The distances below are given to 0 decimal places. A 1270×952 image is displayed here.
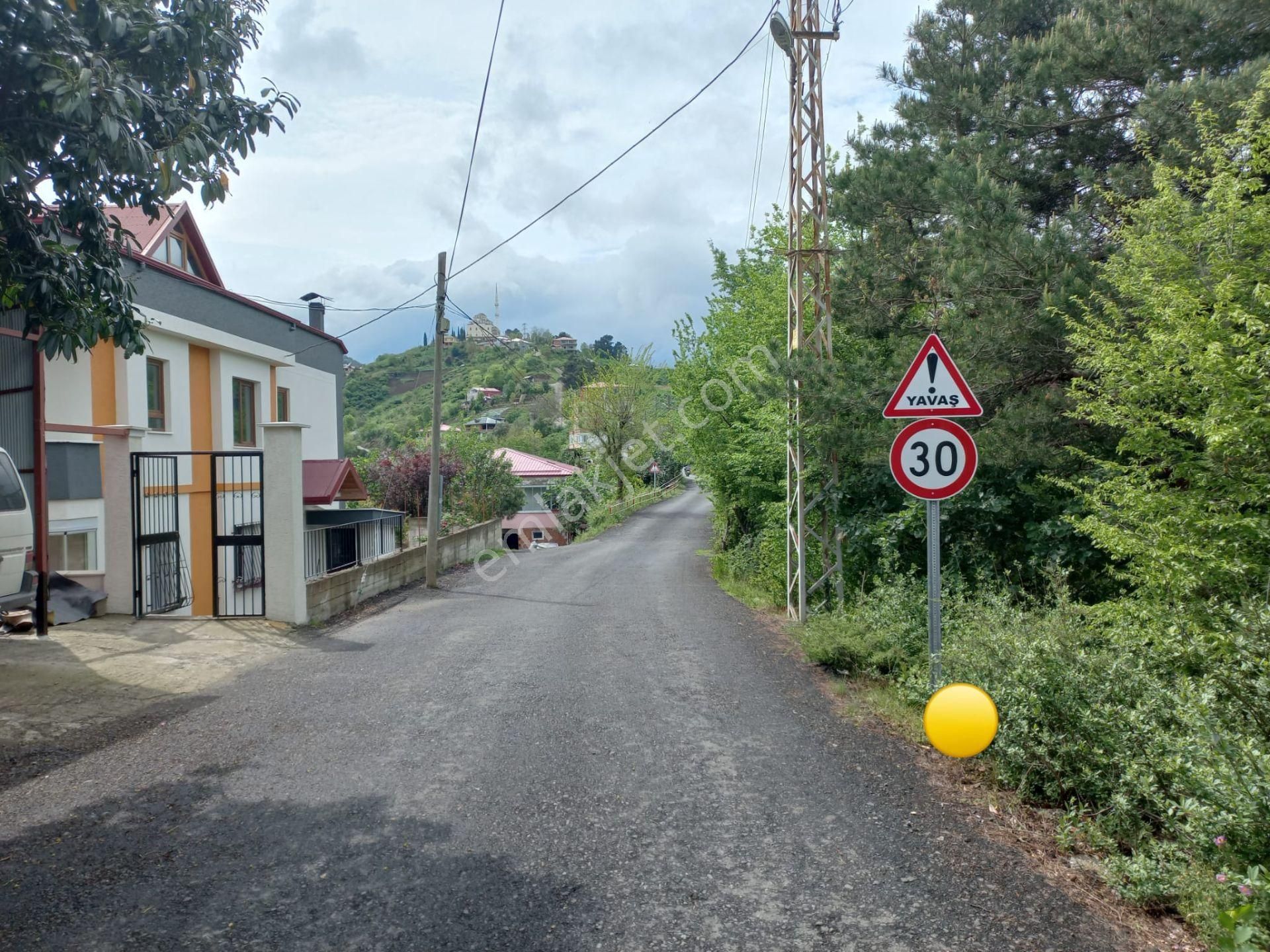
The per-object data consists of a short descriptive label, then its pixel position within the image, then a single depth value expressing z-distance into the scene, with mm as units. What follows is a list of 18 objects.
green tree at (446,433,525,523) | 28531
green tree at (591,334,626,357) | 50344
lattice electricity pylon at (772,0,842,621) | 11172
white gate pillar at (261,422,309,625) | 11031
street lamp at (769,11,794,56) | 11070
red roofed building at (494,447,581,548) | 42000
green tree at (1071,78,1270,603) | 5906
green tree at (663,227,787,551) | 16734
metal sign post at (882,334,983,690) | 6211
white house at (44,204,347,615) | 12039
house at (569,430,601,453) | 50938
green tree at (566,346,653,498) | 47294
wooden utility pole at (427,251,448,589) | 17016
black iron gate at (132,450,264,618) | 11148
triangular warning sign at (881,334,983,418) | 6348
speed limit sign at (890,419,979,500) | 6199
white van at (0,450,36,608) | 7910
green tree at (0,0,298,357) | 5215
